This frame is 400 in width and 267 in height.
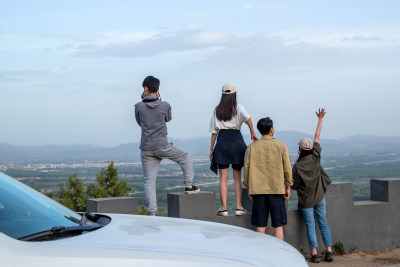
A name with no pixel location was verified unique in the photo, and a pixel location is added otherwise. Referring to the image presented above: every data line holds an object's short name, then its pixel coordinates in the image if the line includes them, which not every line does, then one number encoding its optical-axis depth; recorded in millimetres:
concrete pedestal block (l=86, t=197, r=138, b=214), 7863
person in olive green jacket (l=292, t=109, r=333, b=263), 8898
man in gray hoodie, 8383
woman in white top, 8500
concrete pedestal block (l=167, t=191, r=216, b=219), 8492
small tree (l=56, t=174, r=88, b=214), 25291
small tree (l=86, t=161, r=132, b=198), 22750
